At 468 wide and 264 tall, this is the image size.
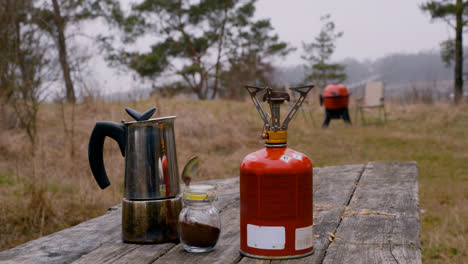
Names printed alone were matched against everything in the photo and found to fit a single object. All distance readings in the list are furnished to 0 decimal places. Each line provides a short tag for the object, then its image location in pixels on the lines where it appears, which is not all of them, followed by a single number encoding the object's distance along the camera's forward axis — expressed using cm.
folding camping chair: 1002
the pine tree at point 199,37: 1956
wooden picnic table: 108
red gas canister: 100
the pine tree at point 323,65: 2636
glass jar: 106
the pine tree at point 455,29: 1428
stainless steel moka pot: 117
